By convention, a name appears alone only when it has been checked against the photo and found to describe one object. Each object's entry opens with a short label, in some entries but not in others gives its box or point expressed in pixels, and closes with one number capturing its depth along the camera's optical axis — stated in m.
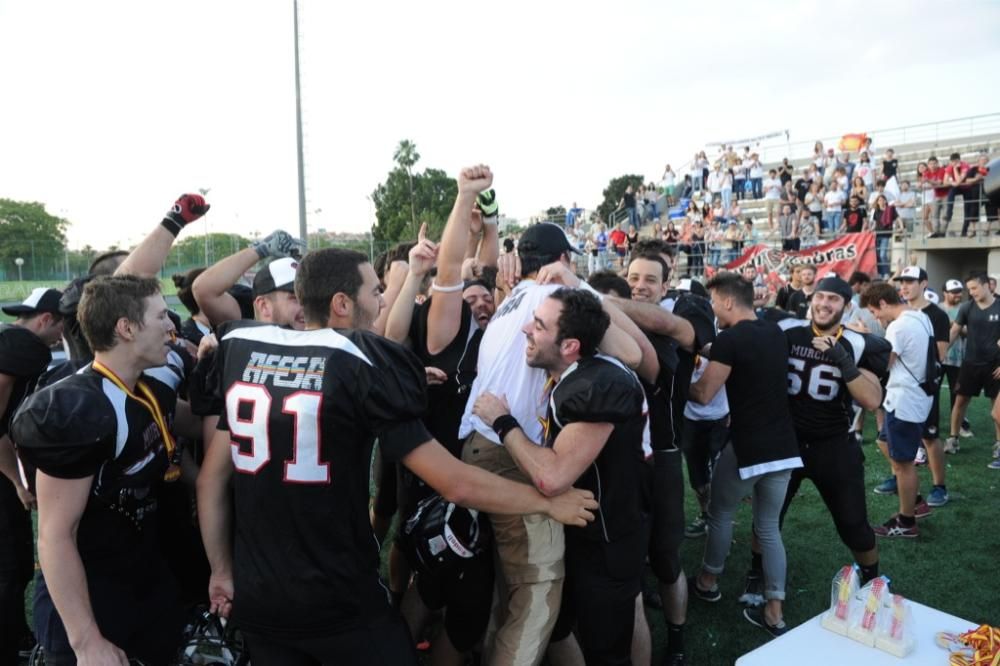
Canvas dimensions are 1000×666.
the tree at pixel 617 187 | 71.94
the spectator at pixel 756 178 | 22.64
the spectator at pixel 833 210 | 17.09
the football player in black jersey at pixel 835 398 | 4.20
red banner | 14.49
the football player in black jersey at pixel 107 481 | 2.17
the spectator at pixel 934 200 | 16.20
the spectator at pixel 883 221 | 15.44
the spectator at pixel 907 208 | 16.86
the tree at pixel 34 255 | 21.22
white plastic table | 2.71
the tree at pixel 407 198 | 53.94
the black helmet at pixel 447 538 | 2.87
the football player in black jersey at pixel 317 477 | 2.16
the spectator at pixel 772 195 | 20.02
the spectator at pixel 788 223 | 17.36
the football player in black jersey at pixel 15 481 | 3.25
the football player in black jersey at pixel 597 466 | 2.73
